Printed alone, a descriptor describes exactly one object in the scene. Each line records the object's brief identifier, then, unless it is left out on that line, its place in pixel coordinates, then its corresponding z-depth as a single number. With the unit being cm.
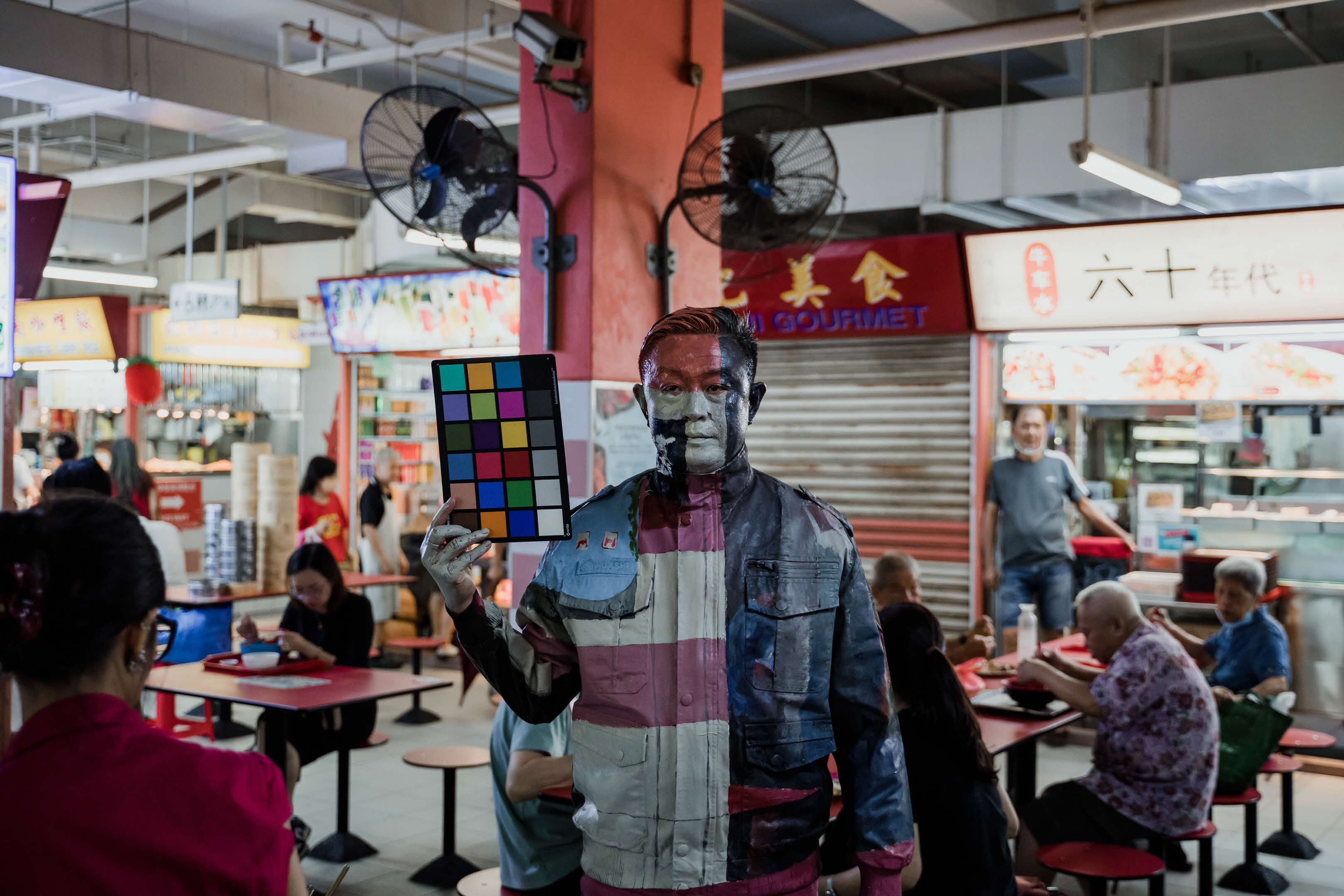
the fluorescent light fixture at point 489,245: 649
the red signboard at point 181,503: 1361
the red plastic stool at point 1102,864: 387
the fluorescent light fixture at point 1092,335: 794
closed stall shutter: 850
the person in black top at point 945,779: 330
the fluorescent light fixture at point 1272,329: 739
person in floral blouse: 425
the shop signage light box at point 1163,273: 708
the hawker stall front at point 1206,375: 728
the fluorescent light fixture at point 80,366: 1403
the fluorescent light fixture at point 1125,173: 602
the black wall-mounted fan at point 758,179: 506
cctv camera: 469
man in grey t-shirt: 783
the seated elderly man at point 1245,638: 544
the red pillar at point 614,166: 502
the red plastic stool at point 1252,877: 517
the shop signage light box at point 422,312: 1035
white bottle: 537
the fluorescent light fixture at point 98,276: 1173
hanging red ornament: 1320
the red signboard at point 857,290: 823
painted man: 196
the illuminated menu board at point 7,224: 345
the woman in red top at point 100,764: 141
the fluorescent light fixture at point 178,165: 881
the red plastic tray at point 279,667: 529
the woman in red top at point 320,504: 924
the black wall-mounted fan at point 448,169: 484
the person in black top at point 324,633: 533
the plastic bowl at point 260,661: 527
